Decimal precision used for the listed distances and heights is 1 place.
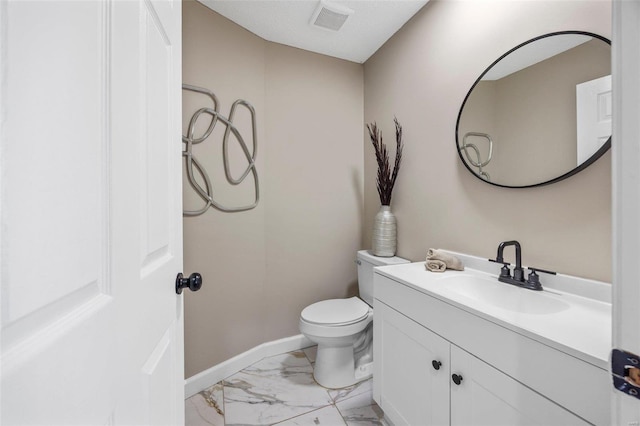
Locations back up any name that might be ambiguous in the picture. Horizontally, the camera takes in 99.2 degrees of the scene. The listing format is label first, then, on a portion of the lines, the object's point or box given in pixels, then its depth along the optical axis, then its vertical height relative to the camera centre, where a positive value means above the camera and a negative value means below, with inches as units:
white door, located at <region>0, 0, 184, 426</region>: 9.1 -0.1
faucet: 44.9 -11.0
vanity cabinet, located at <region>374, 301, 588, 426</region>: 31.7 -25.3
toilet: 66.7 -31.3
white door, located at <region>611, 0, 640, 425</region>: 15.5 +1.2
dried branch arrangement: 77.9 +12.3
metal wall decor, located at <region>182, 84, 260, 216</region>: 63.9 +15.6
